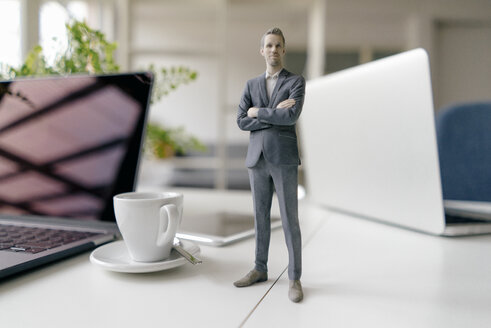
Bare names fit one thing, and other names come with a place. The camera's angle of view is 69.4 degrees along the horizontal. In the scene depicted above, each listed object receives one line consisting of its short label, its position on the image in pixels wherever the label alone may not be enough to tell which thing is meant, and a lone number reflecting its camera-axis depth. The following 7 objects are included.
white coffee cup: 0.42
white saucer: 0.42
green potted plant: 0.77
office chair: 1.44
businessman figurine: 0.37
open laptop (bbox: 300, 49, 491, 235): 0.61
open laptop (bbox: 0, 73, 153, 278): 0.61
